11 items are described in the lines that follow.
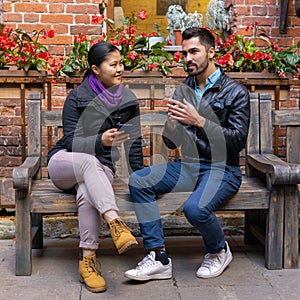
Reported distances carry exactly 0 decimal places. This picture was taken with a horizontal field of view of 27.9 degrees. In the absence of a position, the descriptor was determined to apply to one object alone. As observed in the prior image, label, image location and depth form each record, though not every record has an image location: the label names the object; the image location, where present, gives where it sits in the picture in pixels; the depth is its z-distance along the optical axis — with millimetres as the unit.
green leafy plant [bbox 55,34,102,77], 4035
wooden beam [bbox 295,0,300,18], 4506
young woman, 2957
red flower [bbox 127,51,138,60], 4117
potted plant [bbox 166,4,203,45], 5566
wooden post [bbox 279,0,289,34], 5027
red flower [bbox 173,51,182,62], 4284
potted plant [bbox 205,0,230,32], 5484
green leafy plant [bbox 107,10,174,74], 4137
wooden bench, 3111
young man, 3064
